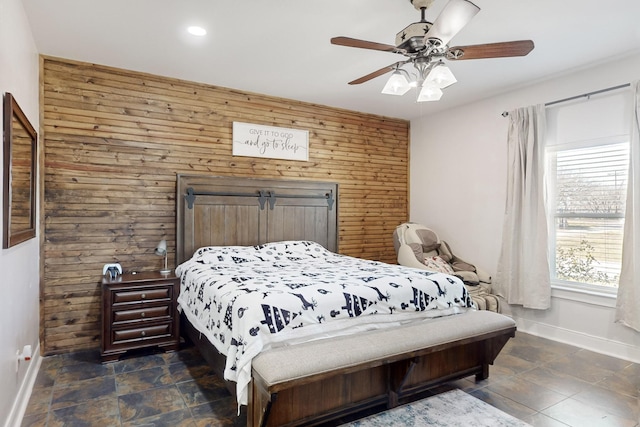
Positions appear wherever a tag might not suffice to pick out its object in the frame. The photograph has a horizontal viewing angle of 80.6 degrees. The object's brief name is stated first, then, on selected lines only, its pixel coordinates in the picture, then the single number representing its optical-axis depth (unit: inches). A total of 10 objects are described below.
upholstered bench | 77.2
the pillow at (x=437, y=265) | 169.2
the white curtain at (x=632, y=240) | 122.4
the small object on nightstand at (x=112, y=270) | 132.9
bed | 80.7
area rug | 90.0
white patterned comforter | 83.9
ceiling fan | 76.8
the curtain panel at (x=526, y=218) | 150.6
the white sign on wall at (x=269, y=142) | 167.0
